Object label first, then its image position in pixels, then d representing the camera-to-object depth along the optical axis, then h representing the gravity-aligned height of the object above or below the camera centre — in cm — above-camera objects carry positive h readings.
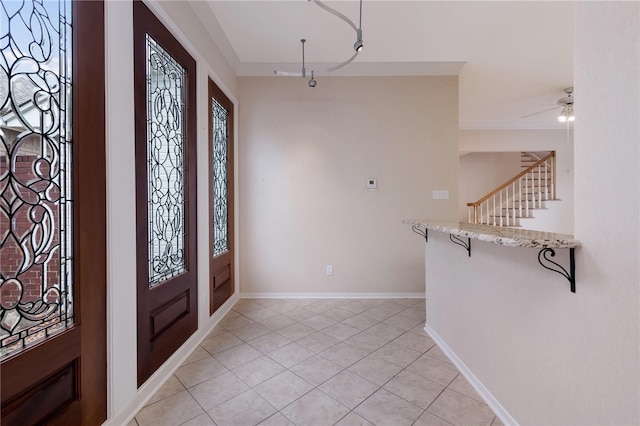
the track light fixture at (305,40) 175 +123
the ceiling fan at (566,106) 406 +168
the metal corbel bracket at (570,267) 103 -24
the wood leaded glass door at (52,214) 99 -1
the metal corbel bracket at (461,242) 178 -23
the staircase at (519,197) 597 +27
